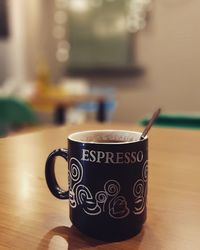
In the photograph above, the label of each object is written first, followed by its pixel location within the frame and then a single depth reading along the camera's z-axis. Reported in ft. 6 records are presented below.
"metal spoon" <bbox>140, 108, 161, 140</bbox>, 1.43
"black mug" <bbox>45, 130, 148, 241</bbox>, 1.30
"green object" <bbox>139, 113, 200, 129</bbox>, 4.53
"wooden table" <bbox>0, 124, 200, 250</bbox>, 1.30
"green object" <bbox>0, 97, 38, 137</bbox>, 7.24
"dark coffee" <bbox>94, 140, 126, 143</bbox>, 1.53
